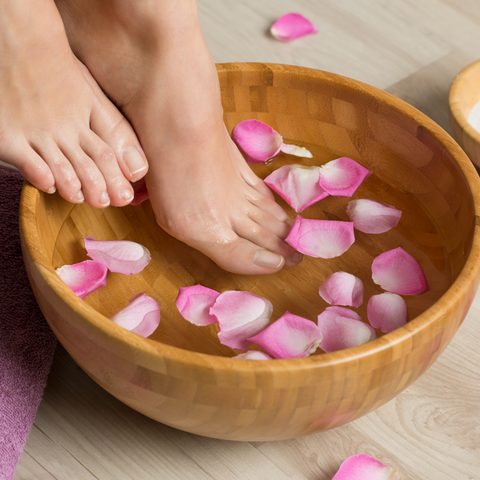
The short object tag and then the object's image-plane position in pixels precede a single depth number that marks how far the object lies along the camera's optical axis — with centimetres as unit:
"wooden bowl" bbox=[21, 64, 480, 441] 70
